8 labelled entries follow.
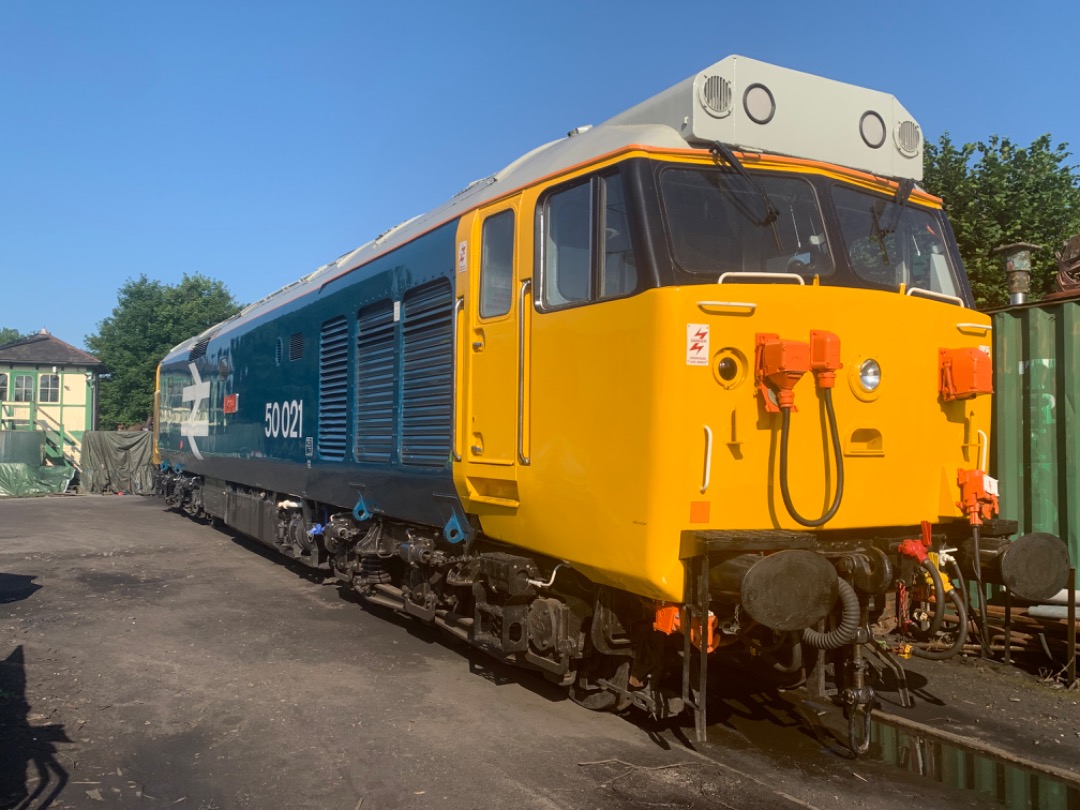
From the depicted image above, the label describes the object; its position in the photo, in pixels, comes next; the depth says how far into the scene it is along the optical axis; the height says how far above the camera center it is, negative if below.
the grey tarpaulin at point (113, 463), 27.50 -1.37
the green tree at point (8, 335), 88.36 +9.30
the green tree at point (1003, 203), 13.54 +3.90
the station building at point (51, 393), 35.03 +1.20
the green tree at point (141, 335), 38.59 +4.23
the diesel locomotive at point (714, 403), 4.01 +0.14
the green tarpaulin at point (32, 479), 25.95 -1.89
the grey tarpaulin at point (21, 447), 27.45 -0.90
